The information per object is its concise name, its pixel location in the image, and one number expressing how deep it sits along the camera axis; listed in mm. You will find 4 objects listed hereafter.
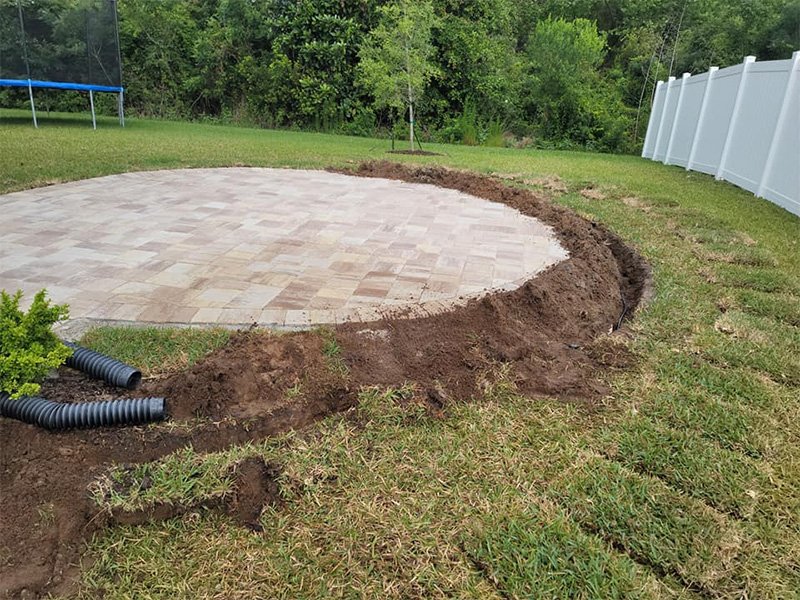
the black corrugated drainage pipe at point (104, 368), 2172
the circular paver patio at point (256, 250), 3057
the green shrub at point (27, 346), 1882
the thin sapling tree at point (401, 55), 10742
